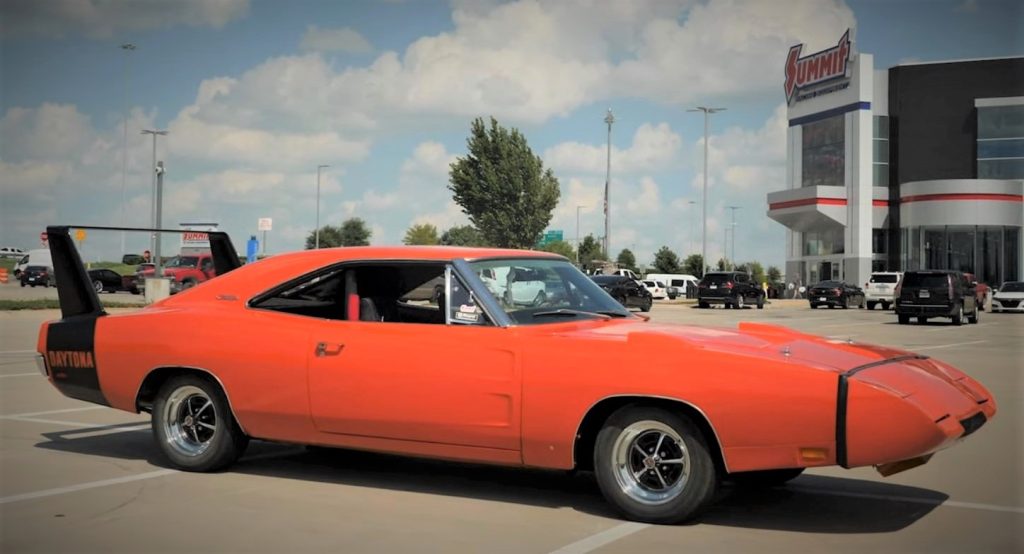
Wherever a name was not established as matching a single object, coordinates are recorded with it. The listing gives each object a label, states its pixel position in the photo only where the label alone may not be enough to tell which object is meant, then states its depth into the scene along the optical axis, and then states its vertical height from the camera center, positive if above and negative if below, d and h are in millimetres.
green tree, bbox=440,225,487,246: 115212 +5811
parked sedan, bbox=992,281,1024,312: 46219 -255
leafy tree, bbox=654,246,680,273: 121875 +3121
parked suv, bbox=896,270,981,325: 32906 -199
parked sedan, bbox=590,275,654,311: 40531 -141
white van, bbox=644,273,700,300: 76625 +437
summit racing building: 67875 +8549
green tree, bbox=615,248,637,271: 127562 +3561
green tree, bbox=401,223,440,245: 104000 +5088
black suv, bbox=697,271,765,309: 47531 -71
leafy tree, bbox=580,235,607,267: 121438 +4373
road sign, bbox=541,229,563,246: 110088 +5392
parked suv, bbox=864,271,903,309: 47781 +48
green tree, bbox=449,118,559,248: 84500 +7933
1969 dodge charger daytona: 5461 -540
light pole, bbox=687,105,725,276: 71969 +4694
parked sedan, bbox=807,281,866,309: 51219 -268
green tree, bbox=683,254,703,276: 123062 +2725
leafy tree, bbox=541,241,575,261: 123562 +4738
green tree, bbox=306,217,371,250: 102188 +5096
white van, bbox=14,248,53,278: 68438 +1619
